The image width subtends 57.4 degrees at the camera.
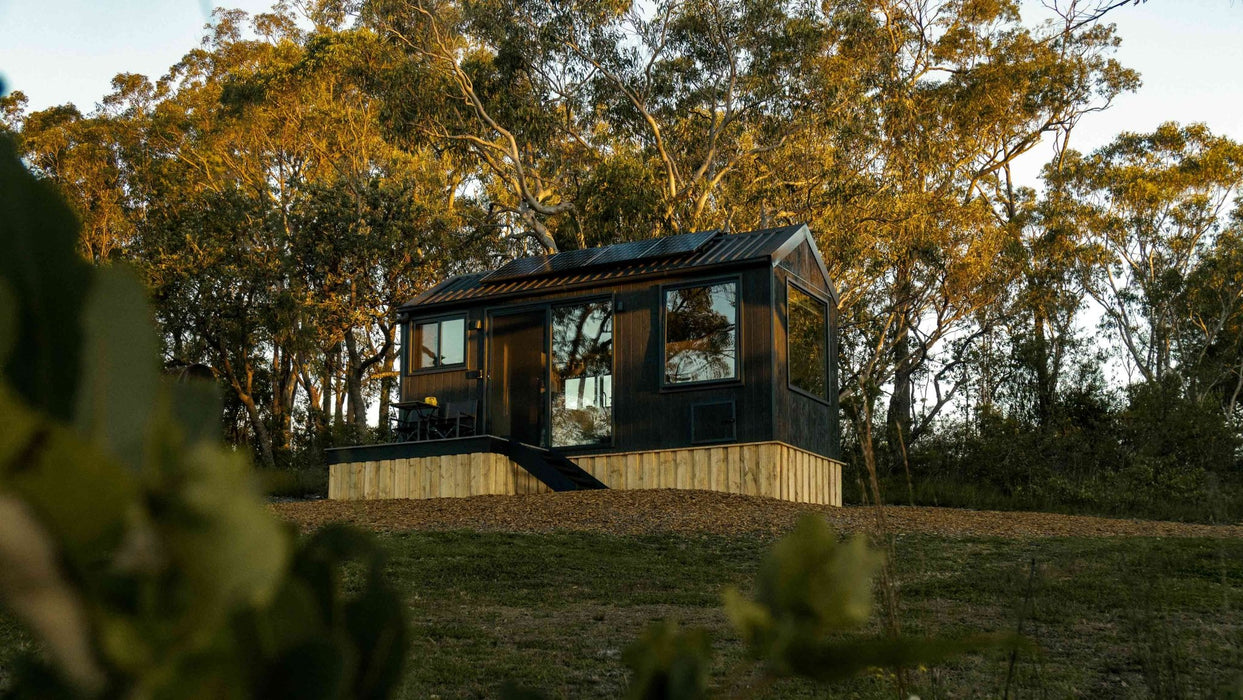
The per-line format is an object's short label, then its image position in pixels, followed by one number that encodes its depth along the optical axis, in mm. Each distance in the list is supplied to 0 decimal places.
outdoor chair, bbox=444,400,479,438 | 15609
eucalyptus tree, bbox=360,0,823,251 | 22484
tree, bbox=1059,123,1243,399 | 27859
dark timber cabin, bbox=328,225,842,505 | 14273
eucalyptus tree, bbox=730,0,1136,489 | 23406
